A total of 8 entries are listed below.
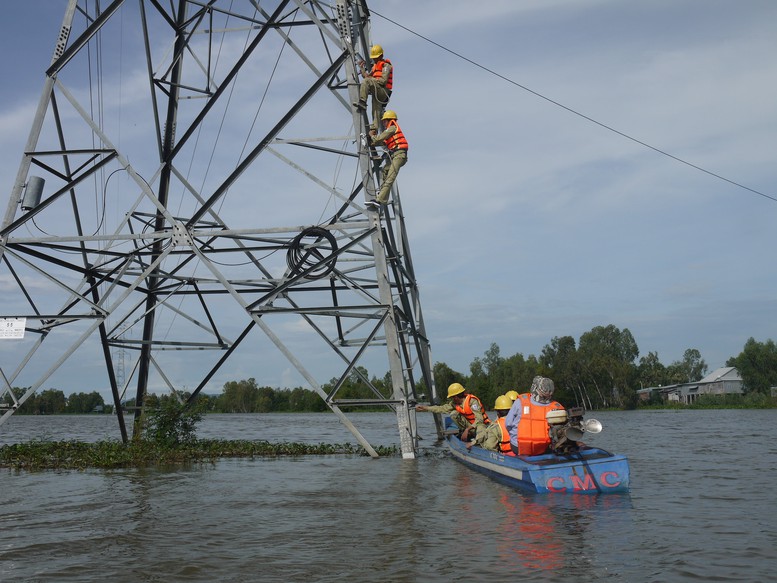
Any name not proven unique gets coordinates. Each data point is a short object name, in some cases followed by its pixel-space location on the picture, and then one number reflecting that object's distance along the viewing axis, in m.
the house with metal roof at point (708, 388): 107.06
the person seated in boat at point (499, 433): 14.79
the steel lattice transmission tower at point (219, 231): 16.38
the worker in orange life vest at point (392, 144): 16.80
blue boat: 12.04
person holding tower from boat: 17.83
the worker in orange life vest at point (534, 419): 13.02
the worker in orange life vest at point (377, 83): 16.70
